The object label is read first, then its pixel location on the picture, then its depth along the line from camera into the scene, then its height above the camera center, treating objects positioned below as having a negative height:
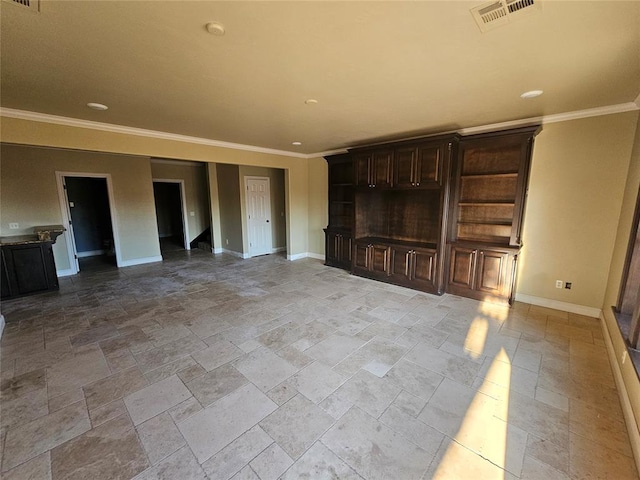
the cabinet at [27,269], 4.00 -1.03
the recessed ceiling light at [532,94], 2.70 +1.10
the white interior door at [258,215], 6.79 -0.34
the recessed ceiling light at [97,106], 3.03 +1.10
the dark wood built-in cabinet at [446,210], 3.82 -0.15
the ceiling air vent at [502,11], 1.49 +1.10
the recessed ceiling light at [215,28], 1.67 +1.10
